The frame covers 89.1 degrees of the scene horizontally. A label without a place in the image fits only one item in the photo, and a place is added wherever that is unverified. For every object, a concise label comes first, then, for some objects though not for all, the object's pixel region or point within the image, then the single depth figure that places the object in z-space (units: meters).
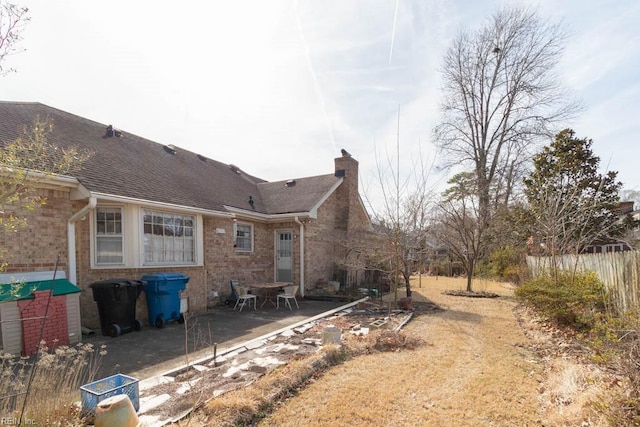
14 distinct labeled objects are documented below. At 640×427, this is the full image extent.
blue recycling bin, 8.34
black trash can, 7.33
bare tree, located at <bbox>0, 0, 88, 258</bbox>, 3.25
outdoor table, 11.38
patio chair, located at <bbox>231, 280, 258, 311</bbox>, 10.93
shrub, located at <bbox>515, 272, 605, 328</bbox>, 7.23
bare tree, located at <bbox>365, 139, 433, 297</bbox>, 9.94
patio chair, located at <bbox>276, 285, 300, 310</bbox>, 11.54
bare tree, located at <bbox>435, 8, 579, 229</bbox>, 21.34
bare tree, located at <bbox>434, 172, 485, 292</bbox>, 15.79
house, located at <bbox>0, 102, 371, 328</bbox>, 7.39
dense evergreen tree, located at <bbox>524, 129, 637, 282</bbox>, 16.10
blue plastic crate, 3.49
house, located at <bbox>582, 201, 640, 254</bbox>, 16.58
